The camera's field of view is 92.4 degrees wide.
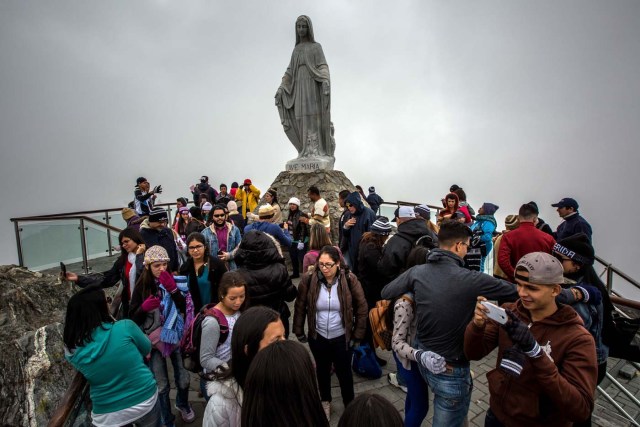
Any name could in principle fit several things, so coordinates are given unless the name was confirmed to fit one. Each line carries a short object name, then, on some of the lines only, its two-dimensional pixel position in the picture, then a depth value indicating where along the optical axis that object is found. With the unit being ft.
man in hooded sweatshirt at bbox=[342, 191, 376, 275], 15.02
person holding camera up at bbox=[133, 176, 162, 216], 21.04
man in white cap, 9.57
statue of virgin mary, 25.57
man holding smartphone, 4.42
